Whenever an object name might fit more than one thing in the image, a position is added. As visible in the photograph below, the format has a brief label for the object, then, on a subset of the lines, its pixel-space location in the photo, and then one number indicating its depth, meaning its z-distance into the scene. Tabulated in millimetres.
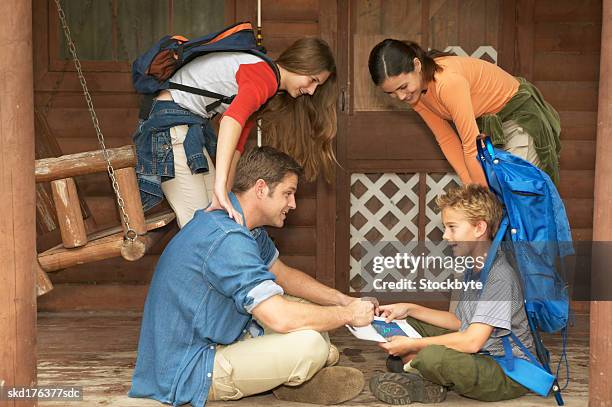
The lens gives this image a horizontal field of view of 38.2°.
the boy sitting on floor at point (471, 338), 3605
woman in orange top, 4051
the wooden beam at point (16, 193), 3166
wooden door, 5820
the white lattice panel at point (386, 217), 5961
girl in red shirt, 3859
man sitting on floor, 3404
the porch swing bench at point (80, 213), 4152
